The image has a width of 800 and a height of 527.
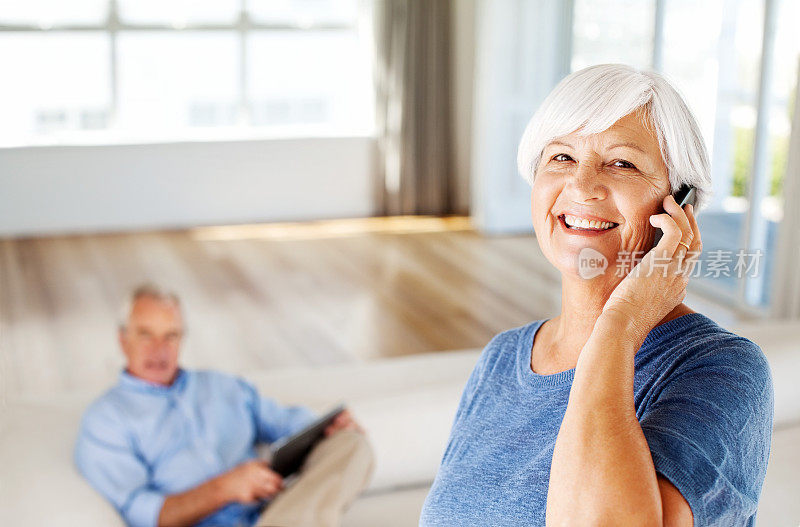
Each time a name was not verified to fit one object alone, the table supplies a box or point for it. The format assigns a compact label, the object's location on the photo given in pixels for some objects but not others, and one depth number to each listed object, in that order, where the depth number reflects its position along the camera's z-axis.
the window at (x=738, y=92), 4.80
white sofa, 2.09
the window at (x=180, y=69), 6.59
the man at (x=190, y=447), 2.24
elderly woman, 0.82
